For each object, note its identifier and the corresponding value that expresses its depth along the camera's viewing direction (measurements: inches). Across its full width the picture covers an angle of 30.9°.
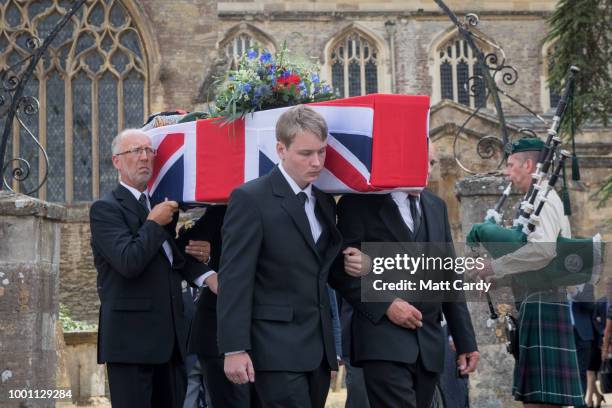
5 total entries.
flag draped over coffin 240.7
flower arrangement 263.0
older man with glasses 253.6
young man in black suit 213.9
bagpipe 276.5
